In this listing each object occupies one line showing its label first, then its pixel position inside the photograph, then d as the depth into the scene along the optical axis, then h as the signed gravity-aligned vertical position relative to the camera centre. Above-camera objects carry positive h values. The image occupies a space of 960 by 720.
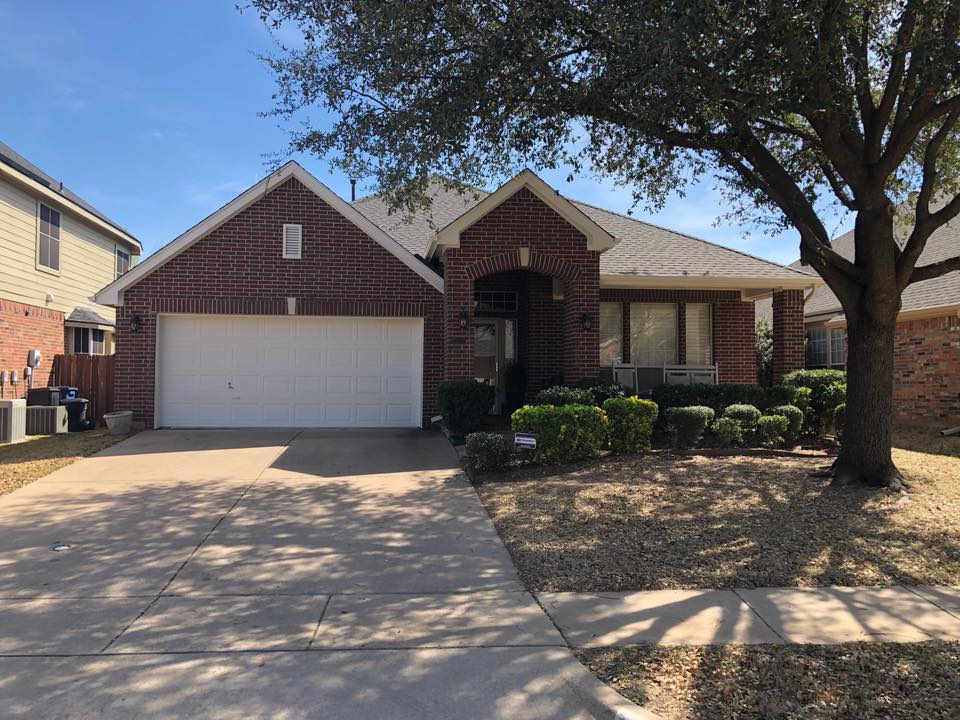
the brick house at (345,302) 11.98 +1.32
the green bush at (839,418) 10.86 -0.78
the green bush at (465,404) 10.84 -0.54
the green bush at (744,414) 10.61 -0.68
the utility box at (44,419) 13.08 -0.97
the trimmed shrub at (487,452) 8.91 -1.09
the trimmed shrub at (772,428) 10.51 -0.89
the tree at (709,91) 7.21 +3.40
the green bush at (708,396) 11.31 -0.42
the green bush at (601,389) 10.87 -0.29
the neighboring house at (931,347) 13.88 +0.56
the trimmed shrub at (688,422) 10.20 -0.78
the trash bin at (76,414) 13.45 -0.89
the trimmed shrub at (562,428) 9.12 -0.79
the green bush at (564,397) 10.25 -0.40
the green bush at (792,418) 10.79 -0.75
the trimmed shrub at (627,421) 9.70 -0.73
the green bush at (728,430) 10.41 -0.92
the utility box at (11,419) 12.18 -0.91
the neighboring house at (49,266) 14.91 +2.70
